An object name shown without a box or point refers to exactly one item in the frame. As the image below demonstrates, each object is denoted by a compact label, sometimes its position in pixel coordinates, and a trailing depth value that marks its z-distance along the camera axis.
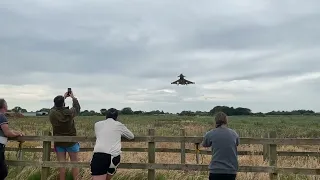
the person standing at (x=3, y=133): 7.17
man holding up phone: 7.77
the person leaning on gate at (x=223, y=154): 6.12
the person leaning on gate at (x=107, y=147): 6.51
